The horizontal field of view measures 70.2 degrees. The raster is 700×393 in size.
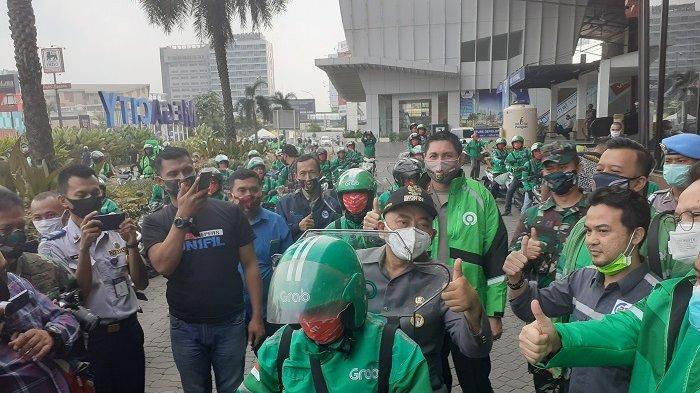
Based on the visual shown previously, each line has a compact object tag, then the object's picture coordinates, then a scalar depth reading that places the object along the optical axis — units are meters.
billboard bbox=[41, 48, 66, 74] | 43.81
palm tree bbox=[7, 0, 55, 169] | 9.04
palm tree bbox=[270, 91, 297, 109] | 48.72
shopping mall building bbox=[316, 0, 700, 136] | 36.59
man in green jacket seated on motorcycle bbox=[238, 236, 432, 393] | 1.53
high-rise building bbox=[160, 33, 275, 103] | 173.00
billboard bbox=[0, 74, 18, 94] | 71.91
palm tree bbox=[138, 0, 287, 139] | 20.73
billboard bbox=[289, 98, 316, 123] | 113.25
